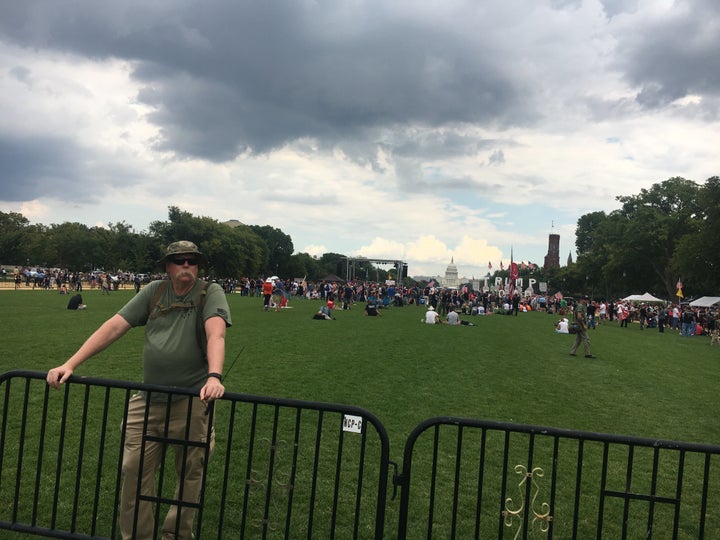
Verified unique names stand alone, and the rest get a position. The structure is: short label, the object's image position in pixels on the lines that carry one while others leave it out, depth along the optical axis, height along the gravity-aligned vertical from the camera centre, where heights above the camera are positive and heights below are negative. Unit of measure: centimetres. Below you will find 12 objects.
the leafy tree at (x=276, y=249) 12431 +614
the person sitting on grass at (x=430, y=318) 2578 -138
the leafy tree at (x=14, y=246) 9344 +73
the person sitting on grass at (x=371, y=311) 2906 -147
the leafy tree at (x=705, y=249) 4016 +517
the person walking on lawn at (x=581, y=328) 1522 -71
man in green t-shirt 345 -70
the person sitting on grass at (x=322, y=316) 2405 -168
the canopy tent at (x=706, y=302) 5059 +126
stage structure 5825 +248
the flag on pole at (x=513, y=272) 5476 +256
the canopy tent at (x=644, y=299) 5116 +96
